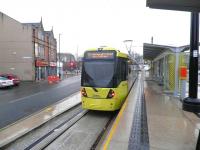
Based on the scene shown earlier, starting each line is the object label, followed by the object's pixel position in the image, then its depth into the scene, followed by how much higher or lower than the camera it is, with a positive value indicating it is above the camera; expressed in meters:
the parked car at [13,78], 28.06 -1.17
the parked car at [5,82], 24.90 -1.48
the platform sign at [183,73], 12.36 -0.18
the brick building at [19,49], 38.28 +3.17
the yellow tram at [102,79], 10.02 -0.44
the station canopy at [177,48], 13.48 +1.23
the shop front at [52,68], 46.73 +0.12
